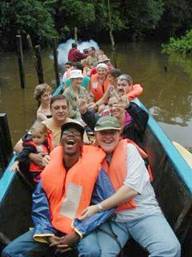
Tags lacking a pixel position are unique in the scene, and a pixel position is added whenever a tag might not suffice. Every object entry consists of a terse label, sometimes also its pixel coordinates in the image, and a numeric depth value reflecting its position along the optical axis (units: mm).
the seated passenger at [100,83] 6118
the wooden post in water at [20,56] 11252
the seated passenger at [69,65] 8729
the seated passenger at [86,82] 6512
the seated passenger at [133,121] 3954
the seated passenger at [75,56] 10887
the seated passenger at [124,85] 4596
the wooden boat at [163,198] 3012
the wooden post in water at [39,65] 10871
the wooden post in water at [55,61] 11947
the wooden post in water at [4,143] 5400
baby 3389
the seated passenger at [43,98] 4605
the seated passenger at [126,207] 2607
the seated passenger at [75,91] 5096
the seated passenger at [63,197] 2667
